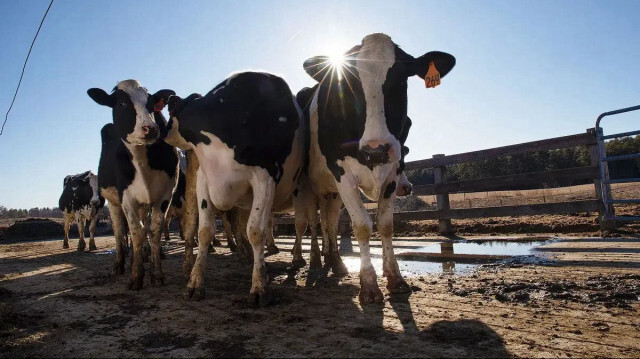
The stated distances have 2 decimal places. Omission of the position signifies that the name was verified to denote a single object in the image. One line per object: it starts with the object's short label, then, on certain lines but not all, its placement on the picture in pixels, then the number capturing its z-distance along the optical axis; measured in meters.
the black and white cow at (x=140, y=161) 4.83
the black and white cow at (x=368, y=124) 3.43
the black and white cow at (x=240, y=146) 3.83
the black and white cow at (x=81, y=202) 11.74
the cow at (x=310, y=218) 5.45
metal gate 6.39
